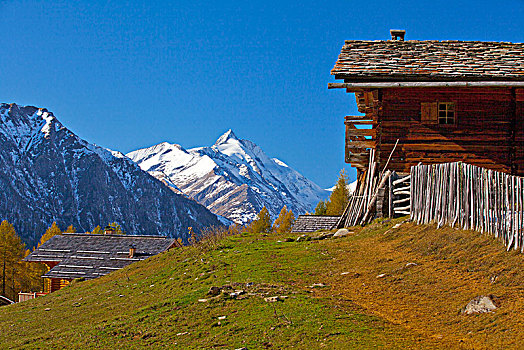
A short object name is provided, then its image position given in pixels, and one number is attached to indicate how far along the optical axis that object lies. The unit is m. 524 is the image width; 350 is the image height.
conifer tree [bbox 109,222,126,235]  93.06
